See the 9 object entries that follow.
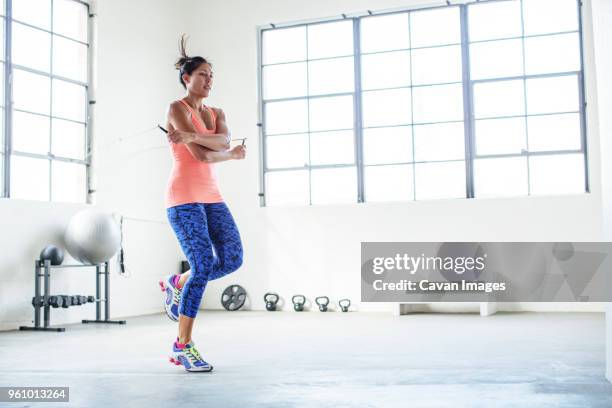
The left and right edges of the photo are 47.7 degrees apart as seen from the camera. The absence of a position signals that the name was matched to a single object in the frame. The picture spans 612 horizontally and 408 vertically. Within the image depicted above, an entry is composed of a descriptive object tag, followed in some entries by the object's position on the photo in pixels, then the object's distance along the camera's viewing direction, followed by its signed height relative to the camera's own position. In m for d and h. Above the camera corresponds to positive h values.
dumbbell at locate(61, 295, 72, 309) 5.98 -0.50
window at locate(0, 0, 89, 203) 6.19 +1.37
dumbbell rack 5.89 -0.40
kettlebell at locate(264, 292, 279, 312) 7.88 -0.69
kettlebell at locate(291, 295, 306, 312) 7.76 -0.70
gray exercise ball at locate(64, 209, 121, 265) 6.12 +0.05
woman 3.15 +0.15
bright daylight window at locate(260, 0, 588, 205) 7.23 +1.47
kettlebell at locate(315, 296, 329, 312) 7.68 -0.70
